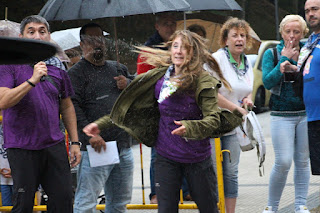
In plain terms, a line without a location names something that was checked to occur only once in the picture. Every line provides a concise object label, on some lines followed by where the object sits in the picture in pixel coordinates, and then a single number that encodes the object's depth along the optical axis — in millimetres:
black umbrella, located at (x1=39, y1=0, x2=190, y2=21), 10977
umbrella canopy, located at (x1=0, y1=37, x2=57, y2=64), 3996
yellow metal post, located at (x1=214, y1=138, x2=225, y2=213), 12016
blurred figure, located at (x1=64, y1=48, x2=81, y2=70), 14878
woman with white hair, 12805
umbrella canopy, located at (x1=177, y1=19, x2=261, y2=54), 14941
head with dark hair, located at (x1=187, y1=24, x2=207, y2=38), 14844
